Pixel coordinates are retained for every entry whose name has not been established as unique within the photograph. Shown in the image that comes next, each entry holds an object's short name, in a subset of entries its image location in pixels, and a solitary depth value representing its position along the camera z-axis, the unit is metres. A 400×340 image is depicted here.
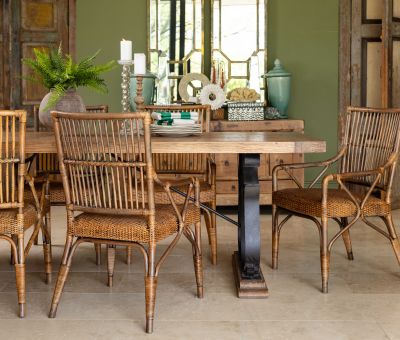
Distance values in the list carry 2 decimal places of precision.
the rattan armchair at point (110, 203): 3.03
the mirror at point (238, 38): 6.61
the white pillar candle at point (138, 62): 4.02
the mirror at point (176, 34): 6.61
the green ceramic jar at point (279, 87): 6.39
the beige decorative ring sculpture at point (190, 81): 6.59
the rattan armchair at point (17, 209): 3.14
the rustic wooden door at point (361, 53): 6.53
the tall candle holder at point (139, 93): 4.02
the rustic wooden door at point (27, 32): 6.64
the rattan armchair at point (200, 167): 4.13
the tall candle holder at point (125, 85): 3.98
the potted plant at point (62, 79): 3.88
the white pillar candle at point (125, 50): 3.98
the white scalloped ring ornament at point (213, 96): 6.32
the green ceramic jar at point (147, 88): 6.36
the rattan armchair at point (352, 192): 3.67
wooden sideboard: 6.04
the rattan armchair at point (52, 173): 4.10
